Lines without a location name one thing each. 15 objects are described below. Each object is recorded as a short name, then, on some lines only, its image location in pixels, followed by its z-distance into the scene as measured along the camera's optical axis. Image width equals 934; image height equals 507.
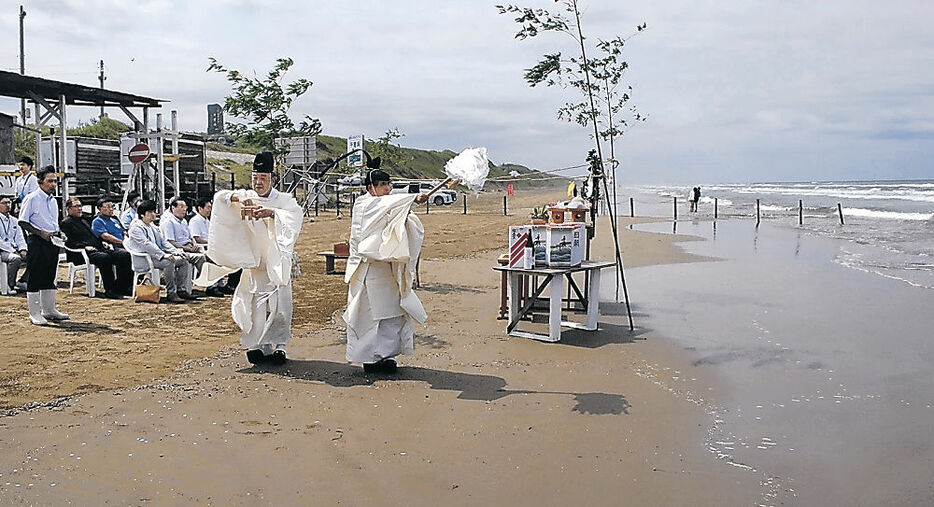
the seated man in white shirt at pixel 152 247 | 11.49
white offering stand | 8.90
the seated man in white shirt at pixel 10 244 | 11.73
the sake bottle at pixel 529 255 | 8.93
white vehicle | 48.35
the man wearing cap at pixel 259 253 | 7.57
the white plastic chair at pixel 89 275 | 11.61
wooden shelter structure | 17.20
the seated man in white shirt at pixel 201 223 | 12.92
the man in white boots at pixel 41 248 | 9.39
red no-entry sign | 19.02
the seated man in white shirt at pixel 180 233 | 12.30
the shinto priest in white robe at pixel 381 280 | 7.32
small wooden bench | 14.40
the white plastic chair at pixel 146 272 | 11.54
